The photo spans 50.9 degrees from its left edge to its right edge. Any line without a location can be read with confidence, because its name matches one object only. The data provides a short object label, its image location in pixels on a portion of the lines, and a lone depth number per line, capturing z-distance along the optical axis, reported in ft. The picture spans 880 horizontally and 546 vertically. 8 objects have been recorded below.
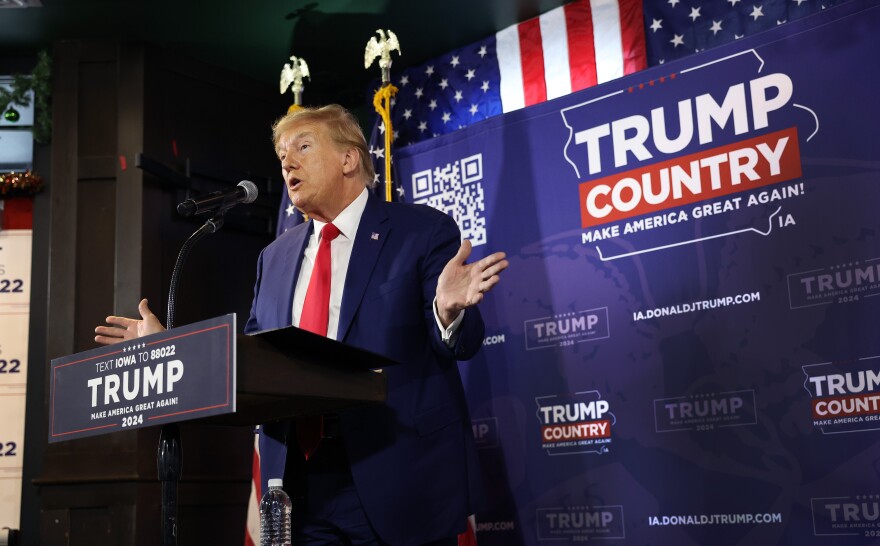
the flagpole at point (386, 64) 14.51
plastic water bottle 6.84
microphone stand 5.46
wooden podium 4.97
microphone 6.89
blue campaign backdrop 10.14
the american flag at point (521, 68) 13.92
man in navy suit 6.76
